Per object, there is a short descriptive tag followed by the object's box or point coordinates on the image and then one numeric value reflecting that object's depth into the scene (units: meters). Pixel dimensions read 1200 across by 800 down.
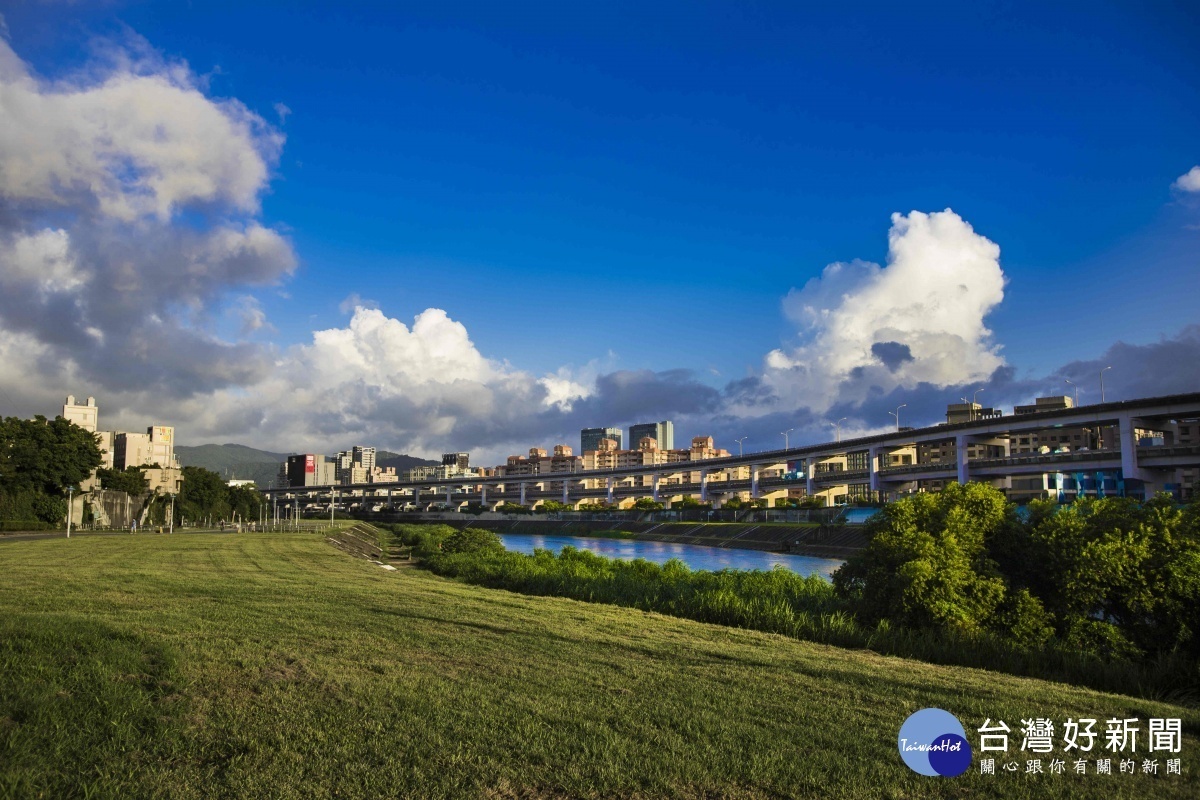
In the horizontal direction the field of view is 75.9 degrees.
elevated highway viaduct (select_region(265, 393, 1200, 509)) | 65.38
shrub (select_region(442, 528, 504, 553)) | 37.00
